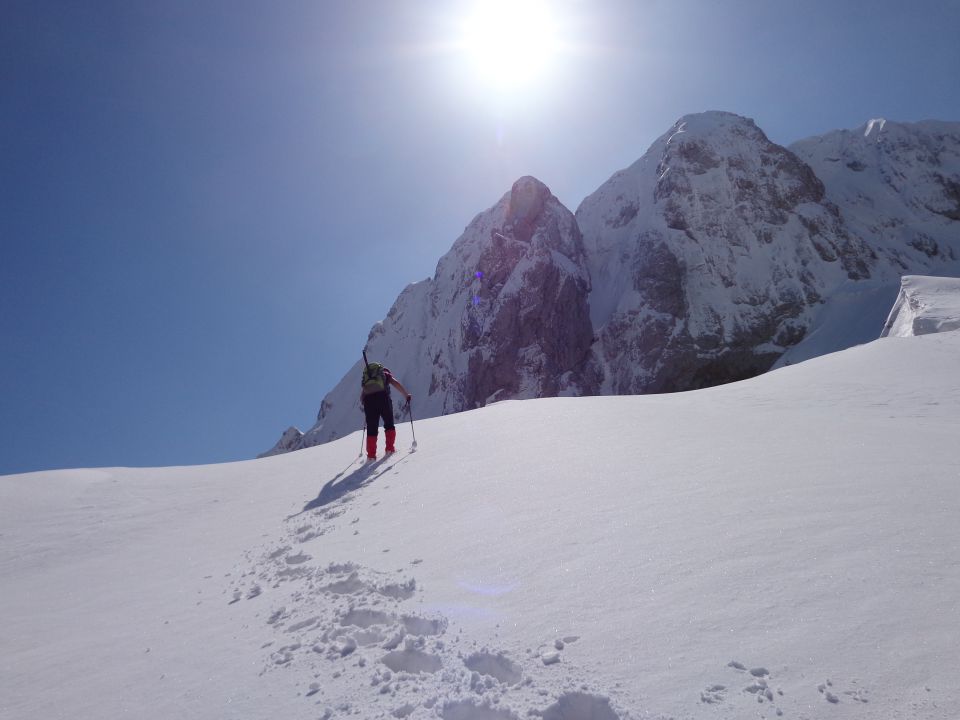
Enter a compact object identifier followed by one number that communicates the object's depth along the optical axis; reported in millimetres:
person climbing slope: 10617
